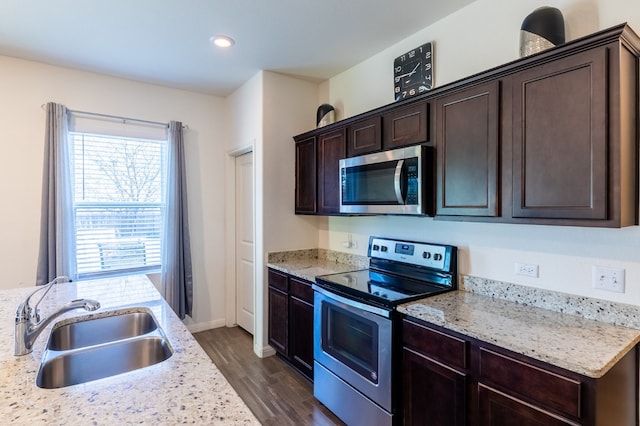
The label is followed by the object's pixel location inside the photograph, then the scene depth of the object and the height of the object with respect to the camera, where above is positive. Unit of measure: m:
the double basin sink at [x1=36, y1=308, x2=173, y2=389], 1.34 -0.61
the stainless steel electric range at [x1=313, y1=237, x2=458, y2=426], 1.95 -0.73
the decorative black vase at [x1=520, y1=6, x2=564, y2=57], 1.69 +0.90
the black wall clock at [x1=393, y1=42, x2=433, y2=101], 2.49 +1.06
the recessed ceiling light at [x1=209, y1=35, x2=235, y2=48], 2.64 +1.35
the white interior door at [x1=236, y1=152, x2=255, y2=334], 3.87 -0.37
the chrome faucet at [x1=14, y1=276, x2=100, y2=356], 1.27 -0.44
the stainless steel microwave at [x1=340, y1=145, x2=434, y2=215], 2.12 +0.20
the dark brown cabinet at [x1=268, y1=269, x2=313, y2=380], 2.78 -0.96
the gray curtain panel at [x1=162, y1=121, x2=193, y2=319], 3.66 -0.29
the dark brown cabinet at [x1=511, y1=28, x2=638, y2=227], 1.40 +0.32
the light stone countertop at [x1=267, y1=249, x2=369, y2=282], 2.91 -0.51
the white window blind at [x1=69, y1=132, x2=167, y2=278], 3.35 +0.10
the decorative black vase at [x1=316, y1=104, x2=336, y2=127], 3.22 +0.92
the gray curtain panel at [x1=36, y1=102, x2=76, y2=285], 3.05 +0.07
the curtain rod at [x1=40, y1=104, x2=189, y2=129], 3.28 +0.96
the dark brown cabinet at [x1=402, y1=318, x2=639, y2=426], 1.28 -0.77
